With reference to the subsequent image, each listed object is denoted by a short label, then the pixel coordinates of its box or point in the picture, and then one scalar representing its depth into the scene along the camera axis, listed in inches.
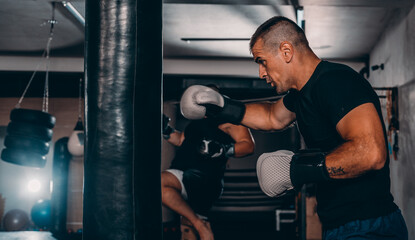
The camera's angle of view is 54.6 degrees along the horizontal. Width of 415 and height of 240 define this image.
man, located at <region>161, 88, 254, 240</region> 116.4
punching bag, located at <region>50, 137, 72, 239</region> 233.9
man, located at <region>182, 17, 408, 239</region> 45.9
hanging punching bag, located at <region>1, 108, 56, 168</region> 145.1
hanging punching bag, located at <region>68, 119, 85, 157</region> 210.2
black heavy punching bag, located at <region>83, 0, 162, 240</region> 48.8
